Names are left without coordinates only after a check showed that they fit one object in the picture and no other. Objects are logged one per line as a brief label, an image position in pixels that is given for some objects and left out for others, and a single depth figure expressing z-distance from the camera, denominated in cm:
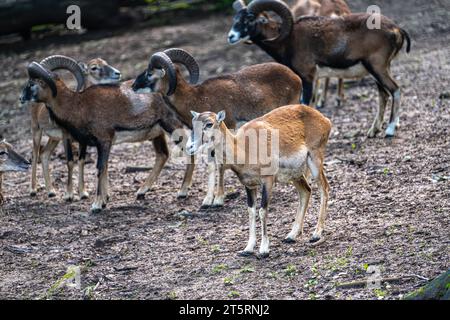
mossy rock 862
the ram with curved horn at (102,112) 1416
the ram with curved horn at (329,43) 1572
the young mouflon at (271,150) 1087
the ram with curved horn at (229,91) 1398
